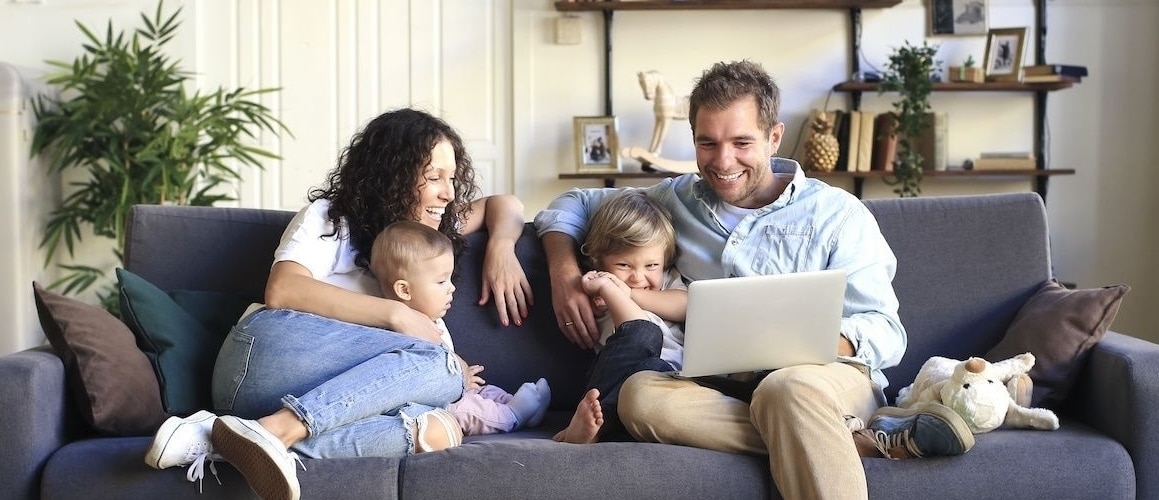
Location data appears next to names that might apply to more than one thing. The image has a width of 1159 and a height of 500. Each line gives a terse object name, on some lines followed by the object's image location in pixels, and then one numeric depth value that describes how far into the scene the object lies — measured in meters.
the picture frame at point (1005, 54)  4.34
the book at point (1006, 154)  4.43
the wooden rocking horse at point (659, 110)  4.29
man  1.88
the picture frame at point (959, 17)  4.45
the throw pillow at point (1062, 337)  2.19
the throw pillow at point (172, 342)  2.16
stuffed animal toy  2.00
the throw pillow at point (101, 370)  2.03
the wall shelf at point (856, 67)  4.33
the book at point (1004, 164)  4.43
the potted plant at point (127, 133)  4.12
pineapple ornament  4.34
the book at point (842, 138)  4.40
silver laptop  1.90
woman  1.90
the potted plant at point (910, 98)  4.25
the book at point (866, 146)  4.38
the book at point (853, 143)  4.38
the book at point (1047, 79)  4.30
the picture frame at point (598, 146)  4.43
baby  2.20
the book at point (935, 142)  4.40
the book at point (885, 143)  4.36
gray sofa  1.87
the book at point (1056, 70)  4.30
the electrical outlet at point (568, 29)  4.45
